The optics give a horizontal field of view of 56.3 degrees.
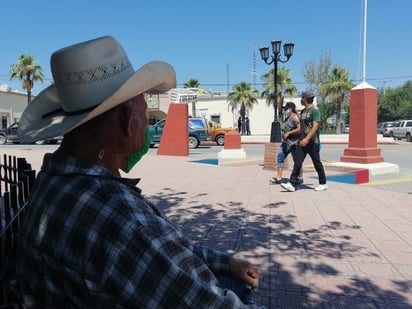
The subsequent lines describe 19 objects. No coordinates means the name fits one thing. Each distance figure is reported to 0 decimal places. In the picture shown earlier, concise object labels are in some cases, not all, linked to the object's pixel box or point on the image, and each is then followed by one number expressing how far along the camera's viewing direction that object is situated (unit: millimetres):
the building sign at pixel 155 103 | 36844
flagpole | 12255
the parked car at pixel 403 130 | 30934
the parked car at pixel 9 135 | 25923
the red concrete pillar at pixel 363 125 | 9609
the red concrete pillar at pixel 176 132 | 15750
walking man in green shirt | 6750
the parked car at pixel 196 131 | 21656
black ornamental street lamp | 15443
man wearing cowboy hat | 1081
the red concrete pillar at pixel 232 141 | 13883
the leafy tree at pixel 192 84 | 42856
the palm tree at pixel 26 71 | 37219
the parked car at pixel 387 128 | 35750
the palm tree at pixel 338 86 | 36938
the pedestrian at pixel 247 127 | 37825
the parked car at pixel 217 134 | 25141
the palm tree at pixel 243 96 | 39594
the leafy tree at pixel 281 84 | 38375
